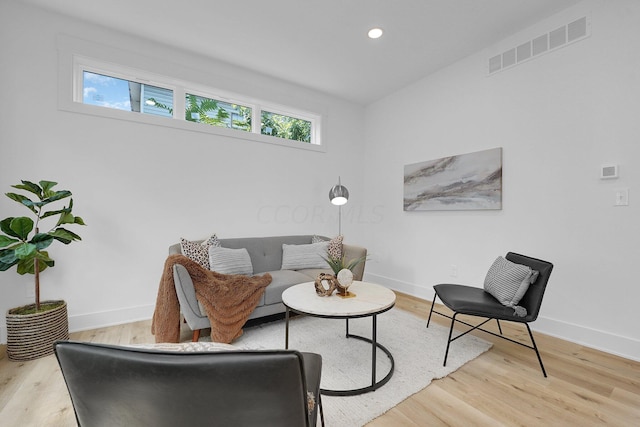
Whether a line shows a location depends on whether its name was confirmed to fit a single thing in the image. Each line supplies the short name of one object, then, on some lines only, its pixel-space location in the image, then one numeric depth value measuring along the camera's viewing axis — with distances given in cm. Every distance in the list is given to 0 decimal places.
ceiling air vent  237
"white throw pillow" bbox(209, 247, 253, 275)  269
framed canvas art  295
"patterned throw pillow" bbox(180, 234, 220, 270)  271
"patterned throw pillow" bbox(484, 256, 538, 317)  202
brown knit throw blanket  219
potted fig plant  199
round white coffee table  169
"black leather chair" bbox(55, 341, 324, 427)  62
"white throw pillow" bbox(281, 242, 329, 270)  319
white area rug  162
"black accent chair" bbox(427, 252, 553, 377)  193
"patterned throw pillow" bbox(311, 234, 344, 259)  330
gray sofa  220
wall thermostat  221
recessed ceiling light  269
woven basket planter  203
